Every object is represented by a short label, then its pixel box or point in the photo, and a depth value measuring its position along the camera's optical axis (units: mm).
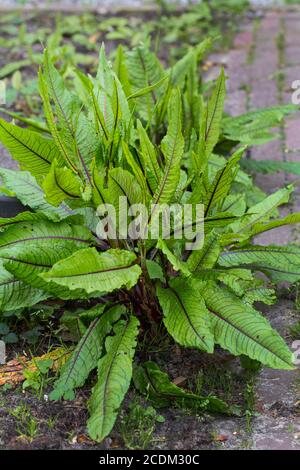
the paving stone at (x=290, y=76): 5876
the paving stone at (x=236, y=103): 5566
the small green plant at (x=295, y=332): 3422
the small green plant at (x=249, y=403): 2980
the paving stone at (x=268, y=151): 4973
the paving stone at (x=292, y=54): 6398
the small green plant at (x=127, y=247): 2934
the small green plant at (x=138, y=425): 2848
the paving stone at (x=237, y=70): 6070
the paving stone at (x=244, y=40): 6859
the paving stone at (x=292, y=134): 5086
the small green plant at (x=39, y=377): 3094
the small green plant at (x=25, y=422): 2865
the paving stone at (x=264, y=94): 5699
